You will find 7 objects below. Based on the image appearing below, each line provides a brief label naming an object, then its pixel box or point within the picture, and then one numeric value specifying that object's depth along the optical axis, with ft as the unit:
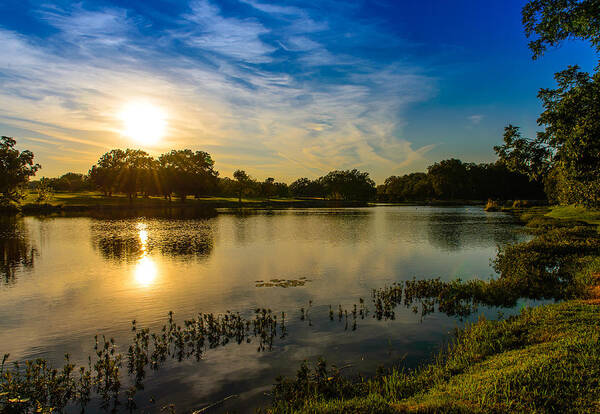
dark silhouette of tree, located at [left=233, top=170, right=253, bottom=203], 539.70
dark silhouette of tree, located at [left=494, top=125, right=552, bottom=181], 86.57
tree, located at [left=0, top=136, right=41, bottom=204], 252.01
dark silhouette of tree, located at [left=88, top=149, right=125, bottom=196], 427.74
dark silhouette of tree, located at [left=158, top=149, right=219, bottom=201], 447.83
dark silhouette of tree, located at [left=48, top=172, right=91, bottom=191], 615.24
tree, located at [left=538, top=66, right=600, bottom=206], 66.44
